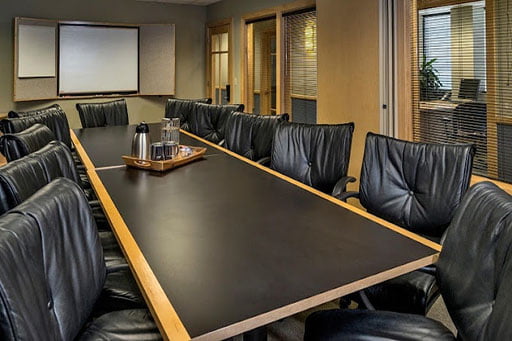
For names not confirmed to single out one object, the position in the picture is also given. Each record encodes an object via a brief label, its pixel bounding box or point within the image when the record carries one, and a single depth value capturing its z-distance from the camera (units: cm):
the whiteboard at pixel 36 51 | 626
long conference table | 109
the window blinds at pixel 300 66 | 508
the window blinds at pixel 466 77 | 297
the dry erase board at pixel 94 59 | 638
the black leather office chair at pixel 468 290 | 116
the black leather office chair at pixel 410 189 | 182
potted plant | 347
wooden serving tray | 262
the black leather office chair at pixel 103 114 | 534
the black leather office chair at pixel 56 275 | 96
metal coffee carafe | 282
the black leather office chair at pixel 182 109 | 530
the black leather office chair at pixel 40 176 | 154
